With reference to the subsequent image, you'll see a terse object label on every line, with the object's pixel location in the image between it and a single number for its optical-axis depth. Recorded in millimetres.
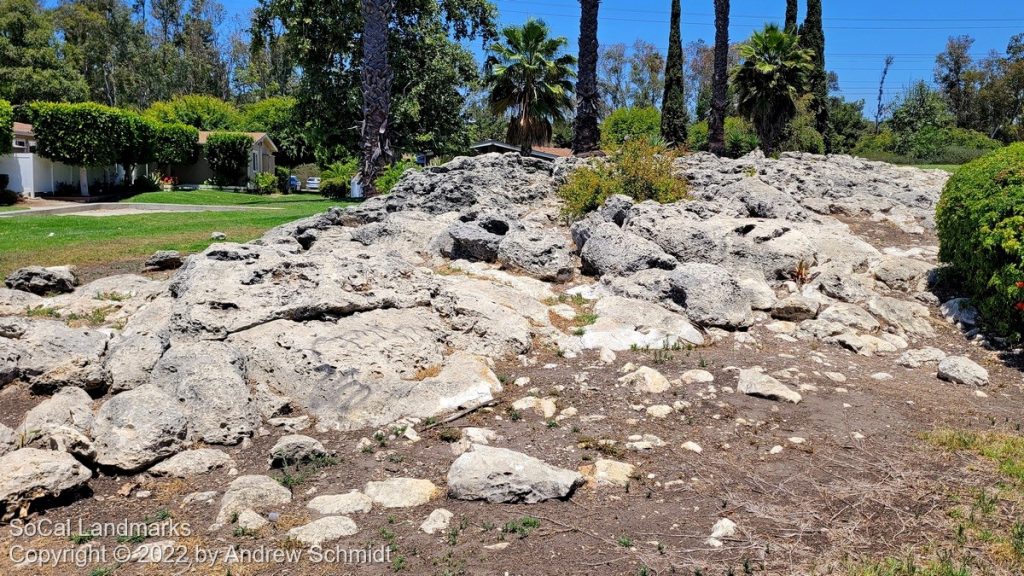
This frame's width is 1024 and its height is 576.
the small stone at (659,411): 5027
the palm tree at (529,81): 28688
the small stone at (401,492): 3883
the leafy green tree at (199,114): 48219
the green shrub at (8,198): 27828
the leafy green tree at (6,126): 27875
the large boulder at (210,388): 4699
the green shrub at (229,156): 40750
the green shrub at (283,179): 40906
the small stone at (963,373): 6043
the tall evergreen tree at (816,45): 33312
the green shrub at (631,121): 44531
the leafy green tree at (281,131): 47531
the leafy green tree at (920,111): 47656
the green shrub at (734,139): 39938
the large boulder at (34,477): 3715
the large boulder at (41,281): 8430
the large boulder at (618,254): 8289
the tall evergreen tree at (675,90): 29547
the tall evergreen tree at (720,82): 22984
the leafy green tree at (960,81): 59125
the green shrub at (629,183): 10539
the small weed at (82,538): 3508
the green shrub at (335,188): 34531
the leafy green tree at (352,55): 27859
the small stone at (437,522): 3598
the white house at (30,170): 30109
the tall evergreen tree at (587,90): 16969
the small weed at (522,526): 3566
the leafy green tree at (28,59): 45062
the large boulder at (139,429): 4242
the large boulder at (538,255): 8484
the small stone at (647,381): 5422
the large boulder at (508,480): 3889
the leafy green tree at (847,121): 48875
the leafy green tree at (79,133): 30547
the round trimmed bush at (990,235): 6801
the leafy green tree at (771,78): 28891
